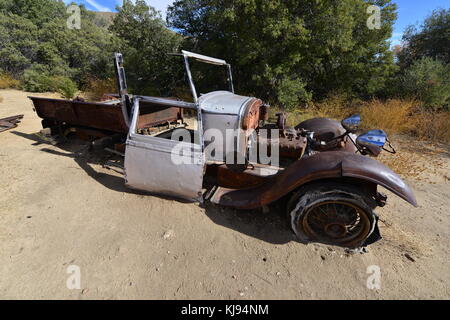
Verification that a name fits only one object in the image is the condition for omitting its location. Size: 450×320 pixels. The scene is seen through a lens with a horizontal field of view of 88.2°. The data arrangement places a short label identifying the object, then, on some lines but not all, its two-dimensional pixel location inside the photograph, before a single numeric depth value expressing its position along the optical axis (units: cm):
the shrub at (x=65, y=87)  1020
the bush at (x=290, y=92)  809
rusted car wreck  249
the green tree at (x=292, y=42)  727
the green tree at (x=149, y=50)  1025
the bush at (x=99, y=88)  1059
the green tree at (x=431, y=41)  1053
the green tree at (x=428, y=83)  818
